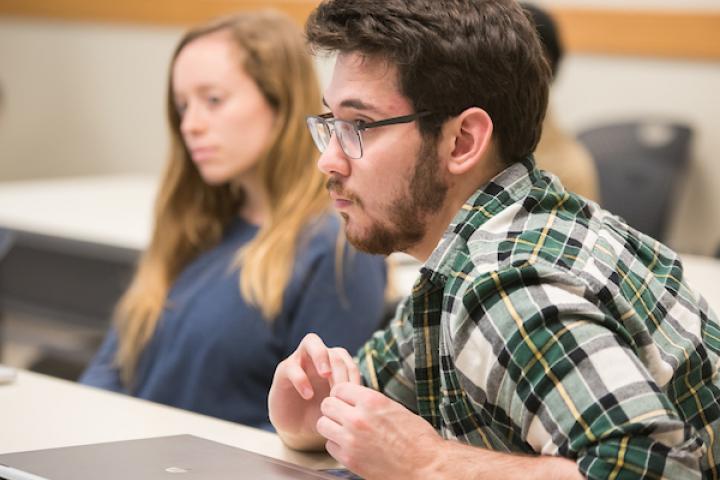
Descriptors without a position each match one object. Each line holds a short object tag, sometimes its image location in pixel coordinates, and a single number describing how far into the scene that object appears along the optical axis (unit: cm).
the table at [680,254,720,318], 501
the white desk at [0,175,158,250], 654
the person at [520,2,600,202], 590
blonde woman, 511
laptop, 436
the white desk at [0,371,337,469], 457
